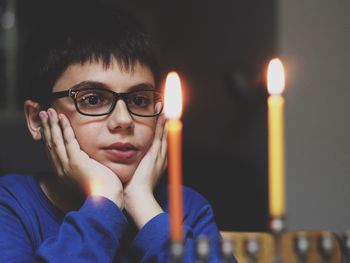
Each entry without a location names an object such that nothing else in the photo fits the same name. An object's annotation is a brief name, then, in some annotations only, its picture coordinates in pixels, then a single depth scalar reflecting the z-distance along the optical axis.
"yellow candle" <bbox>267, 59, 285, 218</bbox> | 0.66
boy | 0.90
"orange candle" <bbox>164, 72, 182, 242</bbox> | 0.65
